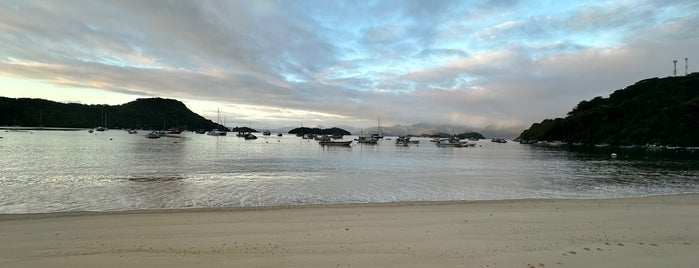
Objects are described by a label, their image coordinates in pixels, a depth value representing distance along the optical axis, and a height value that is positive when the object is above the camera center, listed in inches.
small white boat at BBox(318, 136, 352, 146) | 3521.2 -50.6
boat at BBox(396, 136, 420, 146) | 4495.6 -45.3
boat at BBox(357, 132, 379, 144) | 4483.3 -35.9
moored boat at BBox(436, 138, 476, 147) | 4359.7 -59.2
